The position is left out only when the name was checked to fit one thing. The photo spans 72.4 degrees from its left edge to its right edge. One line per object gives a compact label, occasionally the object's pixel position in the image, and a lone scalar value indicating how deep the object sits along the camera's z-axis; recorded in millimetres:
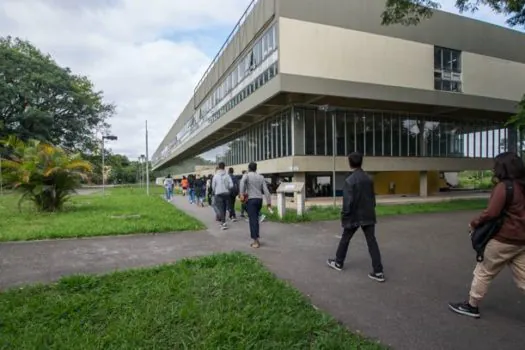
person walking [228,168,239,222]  11419
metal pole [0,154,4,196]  12730
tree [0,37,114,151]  34031
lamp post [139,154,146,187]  80825
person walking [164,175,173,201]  22406
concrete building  18562
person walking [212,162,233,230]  10031
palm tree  12492
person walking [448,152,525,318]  3512
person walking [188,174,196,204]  19738
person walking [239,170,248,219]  12283
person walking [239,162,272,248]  7457
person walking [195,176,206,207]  17875
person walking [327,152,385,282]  5137
